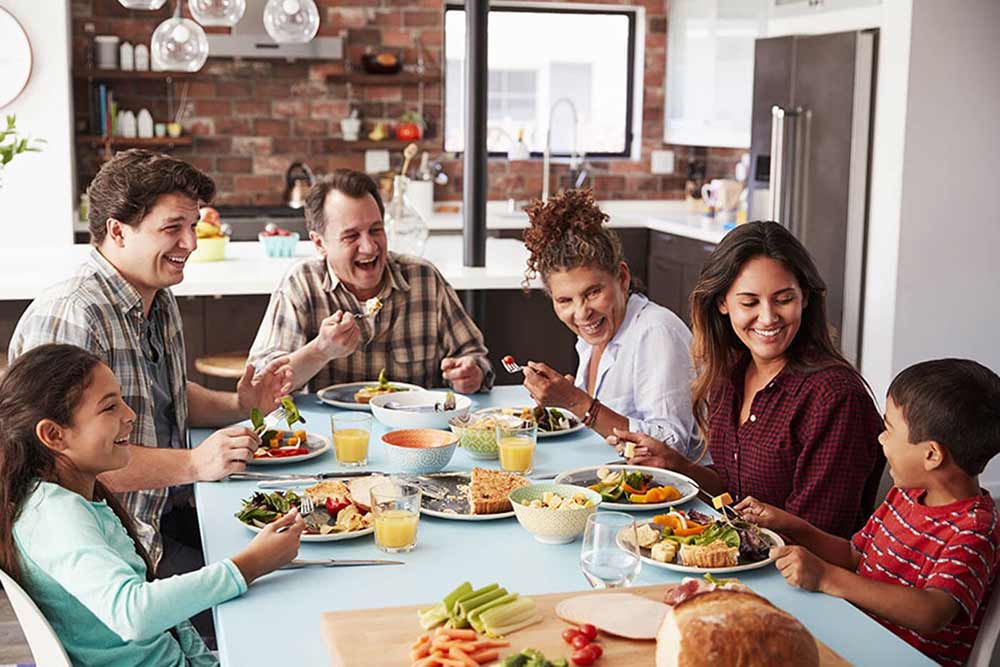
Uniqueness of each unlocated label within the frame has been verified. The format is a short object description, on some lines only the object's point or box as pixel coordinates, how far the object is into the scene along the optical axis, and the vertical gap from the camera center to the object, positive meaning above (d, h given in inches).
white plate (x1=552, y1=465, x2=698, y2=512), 90.8 -24.6
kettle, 270.4 -8.5
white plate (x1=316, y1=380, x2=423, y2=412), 118.3 -24.6
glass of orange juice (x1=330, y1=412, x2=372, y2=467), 98.0 -23.0
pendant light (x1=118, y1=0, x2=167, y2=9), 156.3 +17.4
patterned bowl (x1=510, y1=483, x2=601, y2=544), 80.1 -24.3
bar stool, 168.9 -30.7
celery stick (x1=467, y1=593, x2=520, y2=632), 62.1 -23.4
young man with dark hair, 93.8 -15.9
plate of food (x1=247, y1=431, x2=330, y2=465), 98.9 -24.9
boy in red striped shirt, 73.0 -23.7
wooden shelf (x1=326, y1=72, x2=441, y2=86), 273.9 +14.8
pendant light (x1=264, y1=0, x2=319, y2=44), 160.9 +16.3
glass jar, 189.2 -12.6
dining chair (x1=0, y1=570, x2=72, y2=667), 68.7 -27.1
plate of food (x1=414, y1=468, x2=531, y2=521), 85.9 -25.3
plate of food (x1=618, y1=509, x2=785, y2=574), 75.4 -24.5
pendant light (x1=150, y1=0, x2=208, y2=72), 171.9 +13.6
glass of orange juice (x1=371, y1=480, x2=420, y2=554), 78.6 -23.4
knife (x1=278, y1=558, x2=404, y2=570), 76.7 -25.9
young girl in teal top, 69.7 -23.3
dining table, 65.6 -26.0
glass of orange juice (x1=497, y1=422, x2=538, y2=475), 94.9 -22.8
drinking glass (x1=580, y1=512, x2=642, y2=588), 68.2 -22.2
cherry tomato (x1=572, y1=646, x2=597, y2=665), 59.0 -24.1
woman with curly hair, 109.1 -16.9
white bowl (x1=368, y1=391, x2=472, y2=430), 110.0 -24.1
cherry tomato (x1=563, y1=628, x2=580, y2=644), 61.1 -23.9
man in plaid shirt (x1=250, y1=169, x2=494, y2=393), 128.1 -17.1
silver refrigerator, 193.3 -0.1
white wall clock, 239.0 +15.6
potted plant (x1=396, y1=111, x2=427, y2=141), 280.1 +4.2
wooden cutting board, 59.6 -24.4
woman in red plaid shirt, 93.1 -18.9
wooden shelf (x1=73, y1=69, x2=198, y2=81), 258.4 +13.9
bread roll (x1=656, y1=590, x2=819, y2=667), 53.1 -21.0
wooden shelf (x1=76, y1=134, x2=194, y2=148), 260.7 +0.0
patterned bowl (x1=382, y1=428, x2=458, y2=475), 96.0 -23.8
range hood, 259.4 +20.8
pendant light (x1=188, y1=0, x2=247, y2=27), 156.2 +16.7
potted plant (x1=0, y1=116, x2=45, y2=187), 152.7 -1.2
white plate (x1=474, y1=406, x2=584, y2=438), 108.1 -24.8
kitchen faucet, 281.0 -1.9
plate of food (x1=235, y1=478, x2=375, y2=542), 81.5 -24.7
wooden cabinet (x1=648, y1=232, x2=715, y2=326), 249.9 -24.8
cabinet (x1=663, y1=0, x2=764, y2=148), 251.3 +17.5
